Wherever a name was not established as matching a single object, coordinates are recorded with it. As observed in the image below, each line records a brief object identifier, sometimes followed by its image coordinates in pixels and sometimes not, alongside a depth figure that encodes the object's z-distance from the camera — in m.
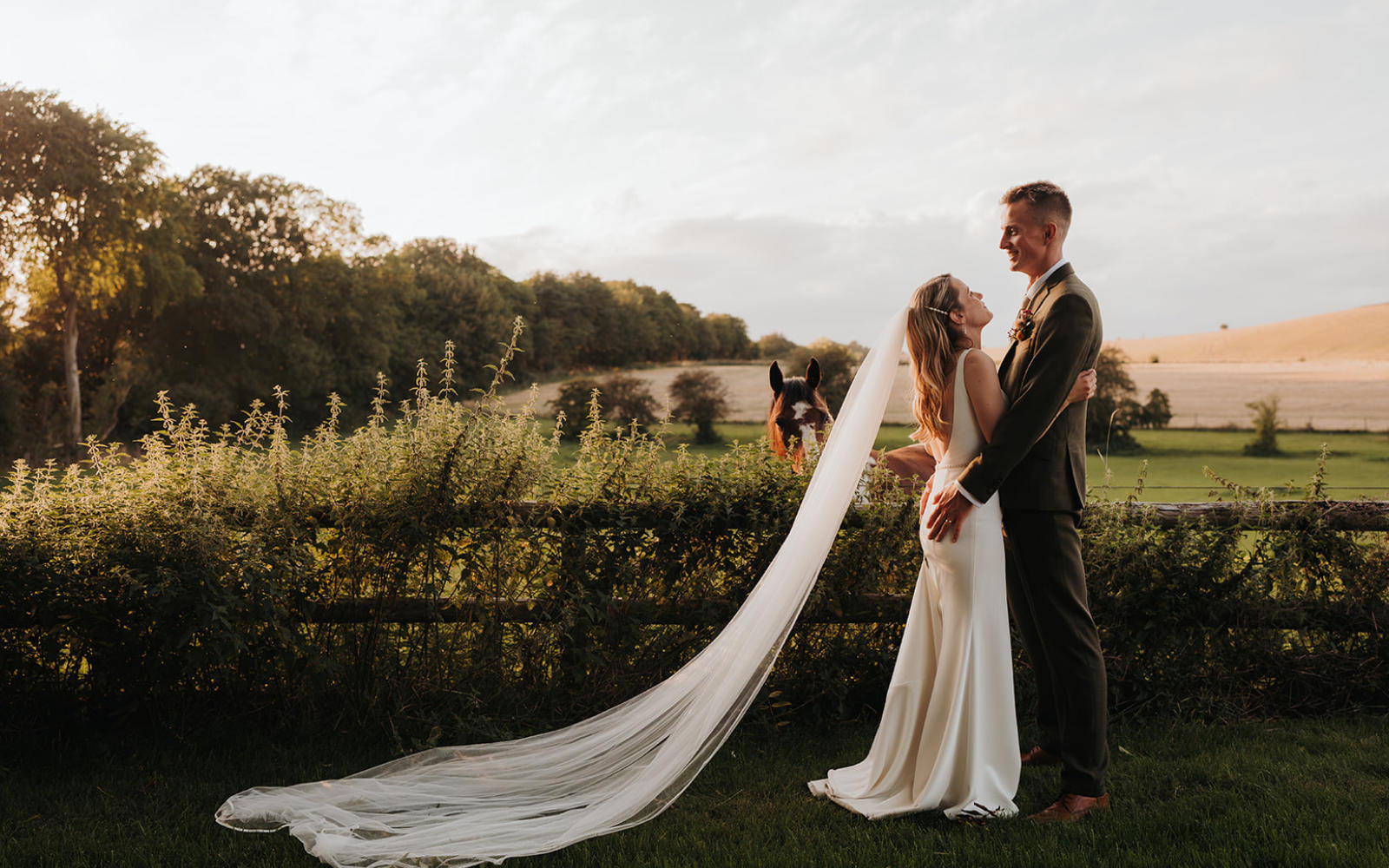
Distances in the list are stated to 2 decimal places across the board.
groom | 3.47
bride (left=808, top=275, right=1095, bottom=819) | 3.50
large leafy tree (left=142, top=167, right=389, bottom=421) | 39.38
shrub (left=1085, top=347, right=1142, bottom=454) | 33.12
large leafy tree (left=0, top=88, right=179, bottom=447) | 31.36
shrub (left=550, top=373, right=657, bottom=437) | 28.17
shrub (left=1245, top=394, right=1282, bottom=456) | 35.78
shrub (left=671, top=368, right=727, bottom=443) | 29.66
